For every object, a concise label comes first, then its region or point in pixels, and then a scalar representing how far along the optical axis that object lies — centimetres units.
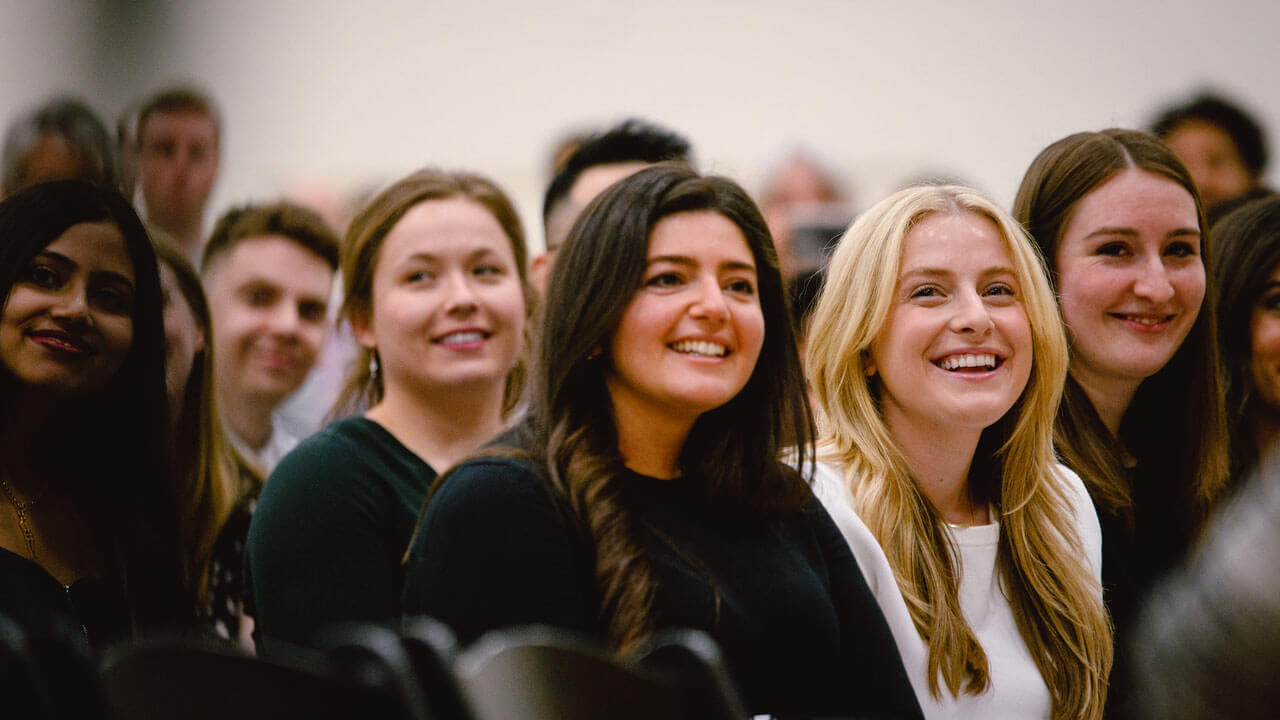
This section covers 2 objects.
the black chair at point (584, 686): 413
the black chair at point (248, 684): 410
